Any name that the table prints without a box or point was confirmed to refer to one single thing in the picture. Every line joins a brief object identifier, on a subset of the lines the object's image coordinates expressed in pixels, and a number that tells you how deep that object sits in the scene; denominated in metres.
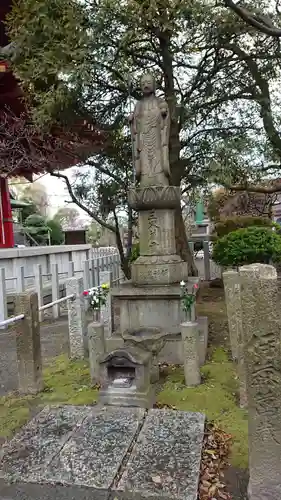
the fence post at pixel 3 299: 7.32
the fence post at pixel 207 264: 12.62
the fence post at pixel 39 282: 8.32
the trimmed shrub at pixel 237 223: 12.91
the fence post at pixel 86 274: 8.68
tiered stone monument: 5.11
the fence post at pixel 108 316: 6.31
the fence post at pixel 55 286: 8.52
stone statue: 5.41
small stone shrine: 3.63
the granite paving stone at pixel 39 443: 2.70
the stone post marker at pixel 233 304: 4.24
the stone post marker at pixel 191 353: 4.15
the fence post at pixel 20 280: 8.24
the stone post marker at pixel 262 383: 2.35
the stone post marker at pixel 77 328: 5.45
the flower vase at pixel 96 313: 4.88
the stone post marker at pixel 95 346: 4.37
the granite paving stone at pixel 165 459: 2.45
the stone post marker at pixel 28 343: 4.19
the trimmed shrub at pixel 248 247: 9.72
